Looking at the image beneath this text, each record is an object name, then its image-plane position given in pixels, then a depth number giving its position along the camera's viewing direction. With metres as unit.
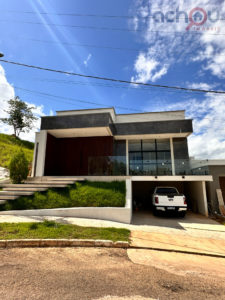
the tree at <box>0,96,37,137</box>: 28.92
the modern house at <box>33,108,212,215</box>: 9.77
